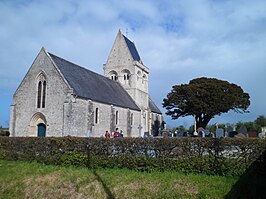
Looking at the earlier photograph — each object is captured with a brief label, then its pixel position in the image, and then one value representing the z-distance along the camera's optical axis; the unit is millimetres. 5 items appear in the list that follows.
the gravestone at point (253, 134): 27328
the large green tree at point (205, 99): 41406
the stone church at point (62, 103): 25344
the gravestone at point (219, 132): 20581
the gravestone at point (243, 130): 25298
